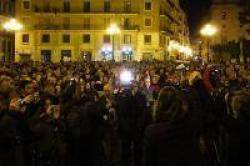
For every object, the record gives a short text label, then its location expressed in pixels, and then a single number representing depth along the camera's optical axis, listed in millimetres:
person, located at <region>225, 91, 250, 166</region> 3639
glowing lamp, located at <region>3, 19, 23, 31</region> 22071
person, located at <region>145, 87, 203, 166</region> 3191
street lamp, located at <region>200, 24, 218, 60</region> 18845
